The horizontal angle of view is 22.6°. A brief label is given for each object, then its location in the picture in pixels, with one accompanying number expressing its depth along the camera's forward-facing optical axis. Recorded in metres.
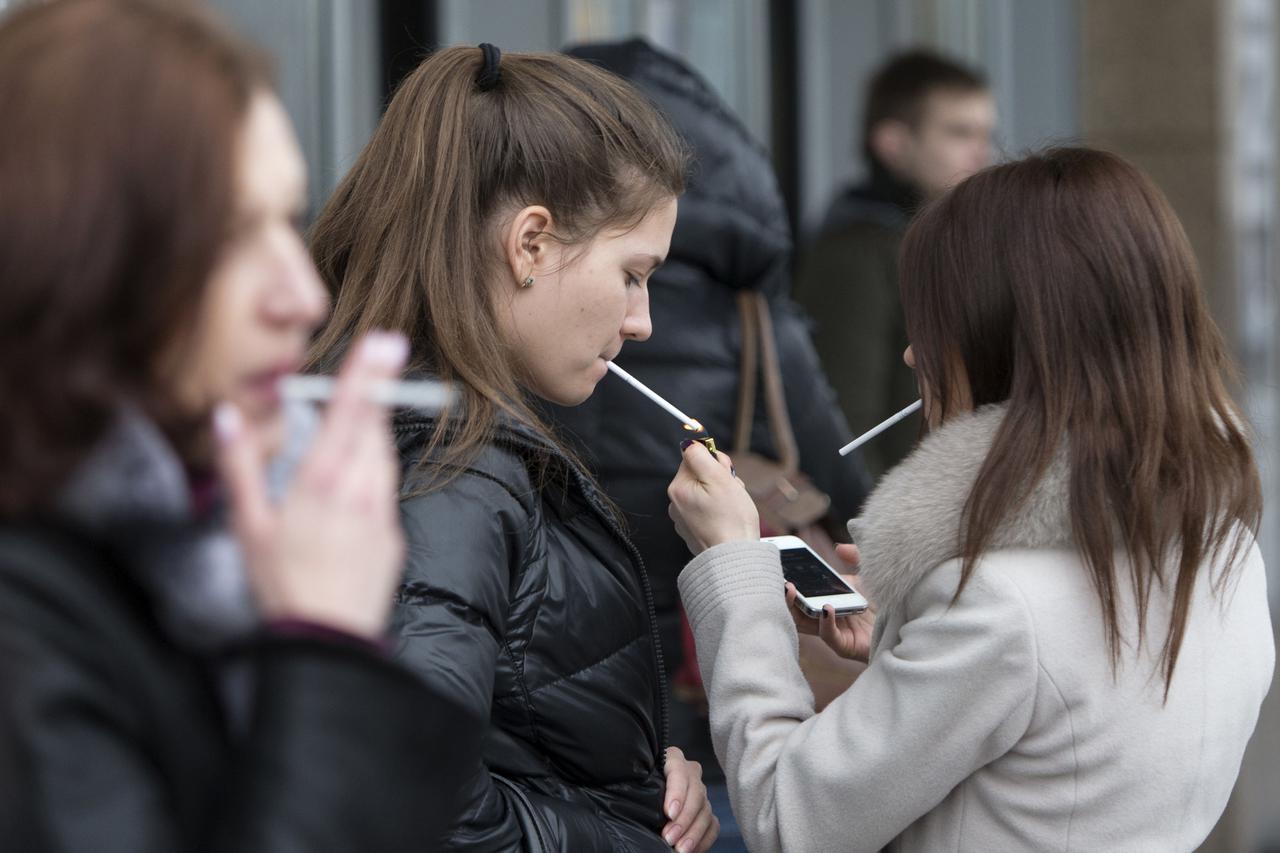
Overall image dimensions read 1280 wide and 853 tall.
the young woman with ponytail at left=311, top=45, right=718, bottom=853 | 2.41
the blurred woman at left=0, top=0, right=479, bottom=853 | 1.98
